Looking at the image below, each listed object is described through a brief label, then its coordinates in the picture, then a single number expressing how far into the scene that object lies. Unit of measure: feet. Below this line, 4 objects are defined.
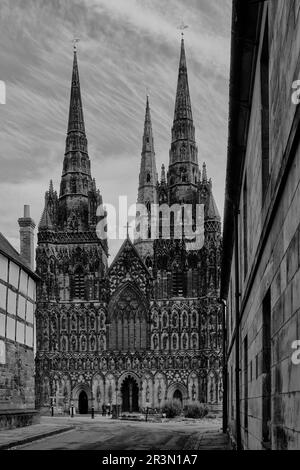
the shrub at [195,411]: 187.32
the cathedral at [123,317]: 214.28
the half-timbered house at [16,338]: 94.43
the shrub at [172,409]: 186.95
